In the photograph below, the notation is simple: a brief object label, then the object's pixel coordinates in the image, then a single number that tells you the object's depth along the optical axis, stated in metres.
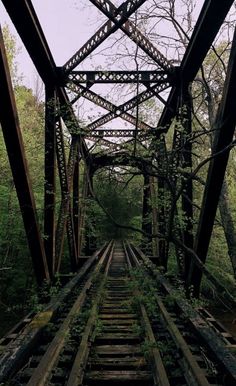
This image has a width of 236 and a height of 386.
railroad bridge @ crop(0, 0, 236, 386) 2.99
